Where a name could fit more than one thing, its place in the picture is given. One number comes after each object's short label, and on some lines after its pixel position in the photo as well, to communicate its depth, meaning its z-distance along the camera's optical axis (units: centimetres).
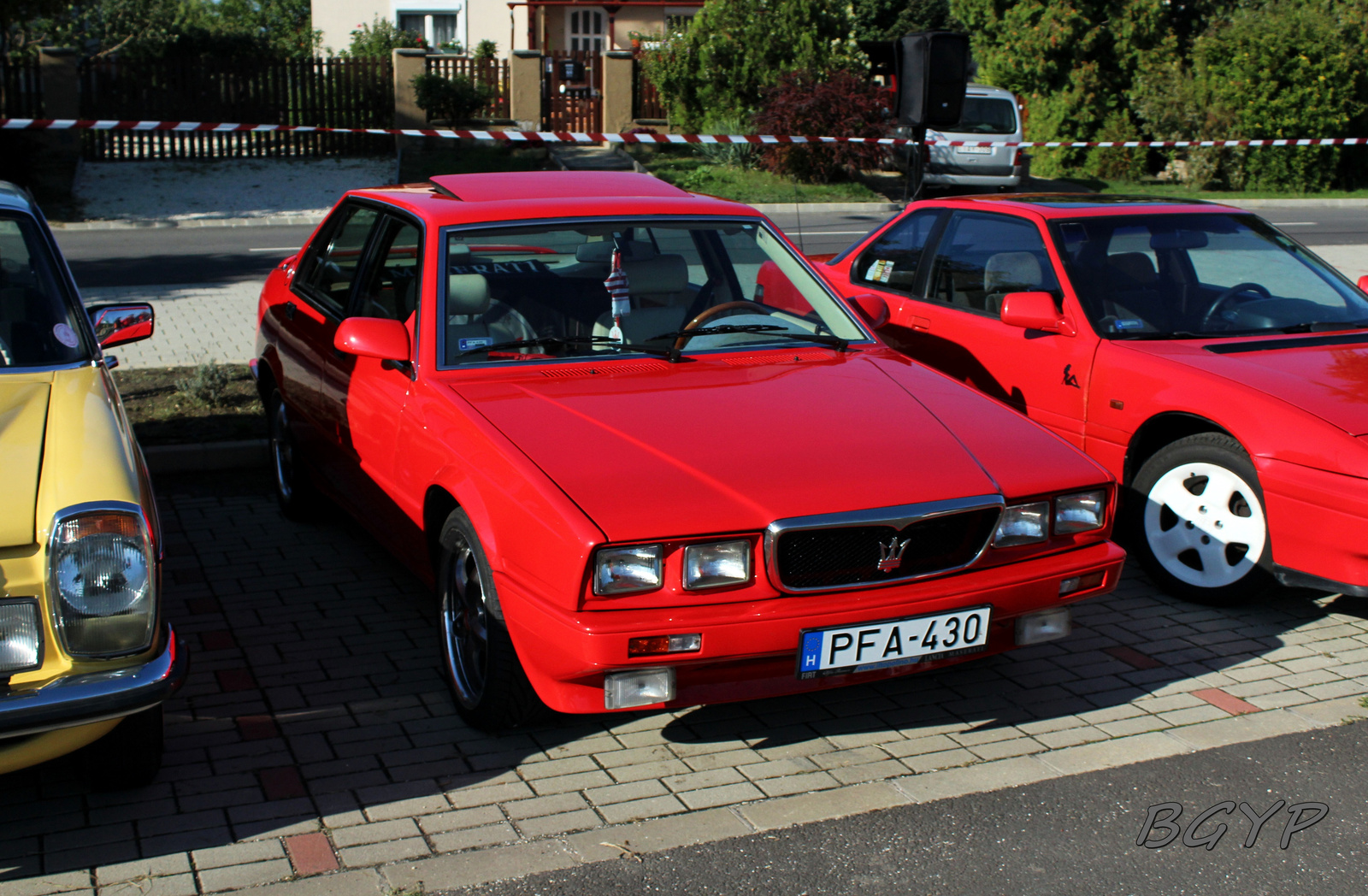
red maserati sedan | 339
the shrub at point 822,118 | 2278
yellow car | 297
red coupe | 468
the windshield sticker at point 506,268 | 455
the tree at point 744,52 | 2511
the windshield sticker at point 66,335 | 410
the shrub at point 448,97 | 2531
